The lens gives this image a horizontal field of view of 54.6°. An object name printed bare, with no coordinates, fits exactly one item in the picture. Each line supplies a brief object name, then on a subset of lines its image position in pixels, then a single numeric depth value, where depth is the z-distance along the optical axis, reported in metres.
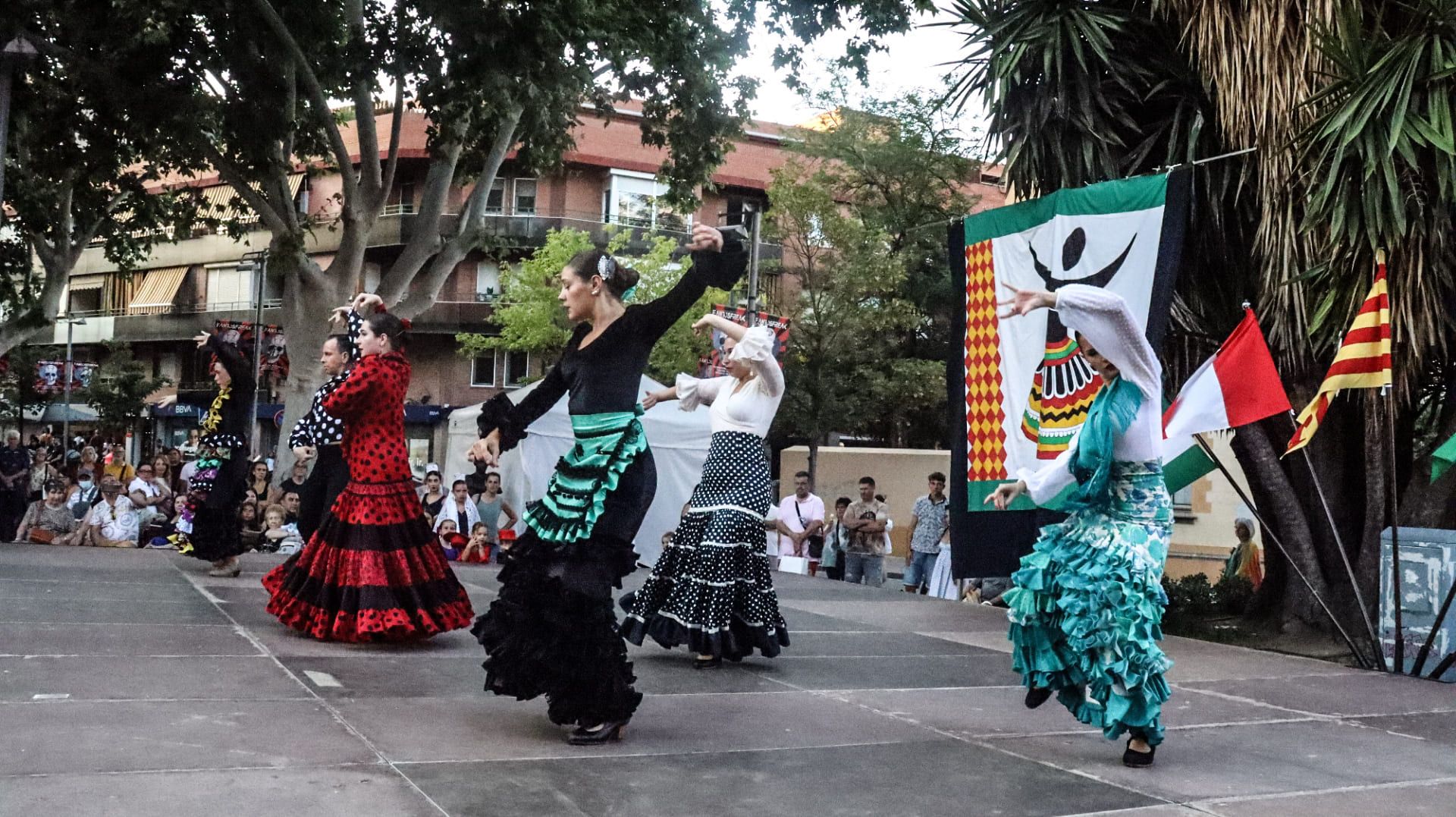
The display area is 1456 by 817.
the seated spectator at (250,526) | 15.07
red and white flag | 8.40
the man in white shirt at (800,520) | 16.70
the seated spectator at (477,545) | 15.30
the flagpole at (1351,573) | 9.06
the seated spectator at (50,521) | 16.19
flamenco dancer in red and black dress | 7.43
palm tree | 9.01
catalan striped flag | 8.45
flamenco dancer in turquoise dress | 5.23
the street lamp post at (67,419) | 37.63
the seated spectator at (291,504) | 15.62
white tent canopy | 16.12
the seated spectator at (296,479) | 15.96
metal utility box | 8.64
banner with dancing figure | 10.05
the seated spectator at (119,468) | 20.34
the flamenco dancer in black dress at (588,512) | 5.23
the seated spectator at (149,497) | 16.72
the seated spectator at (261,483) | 16.70
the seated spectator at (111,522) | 15.94
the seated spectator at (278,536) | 15.14
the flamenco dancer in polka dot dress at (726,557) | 7.47
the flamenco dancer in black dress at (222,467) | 10.07
